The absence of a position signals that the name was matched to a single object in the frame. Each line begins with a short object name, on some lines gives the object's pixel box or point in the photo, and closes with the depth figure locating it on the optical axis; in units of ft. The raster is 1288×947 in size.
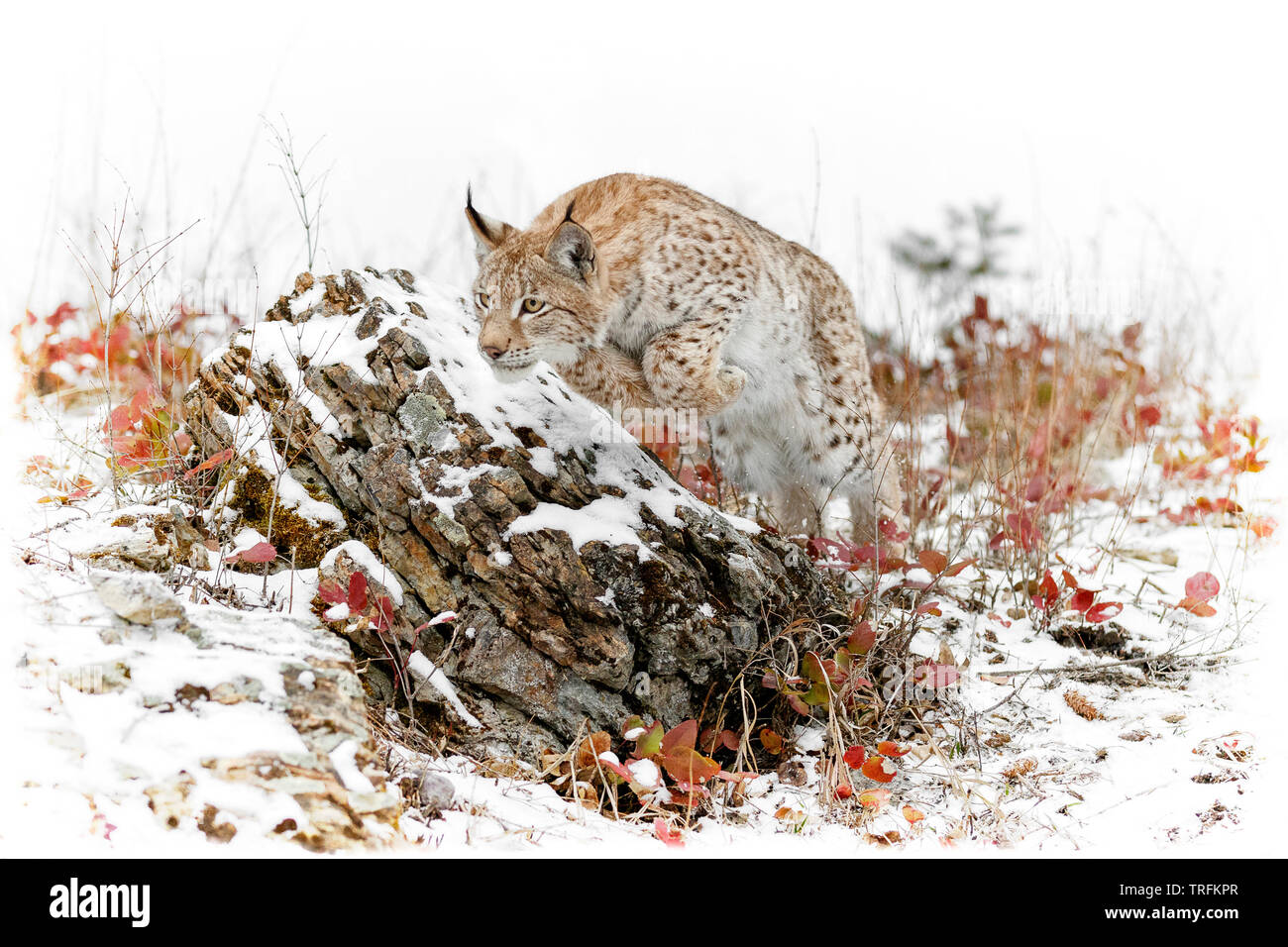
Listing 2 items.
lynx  11.48
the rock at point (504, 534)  9.83
